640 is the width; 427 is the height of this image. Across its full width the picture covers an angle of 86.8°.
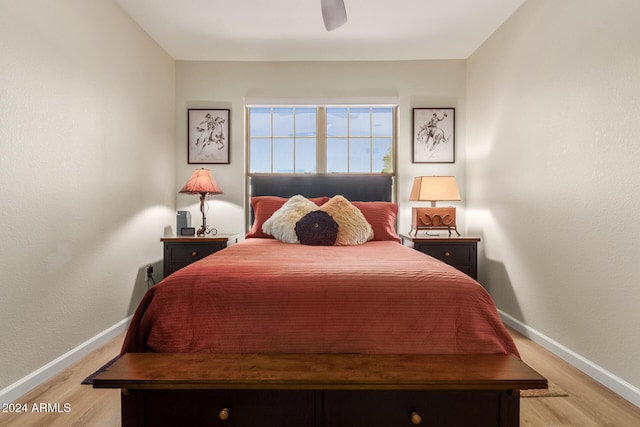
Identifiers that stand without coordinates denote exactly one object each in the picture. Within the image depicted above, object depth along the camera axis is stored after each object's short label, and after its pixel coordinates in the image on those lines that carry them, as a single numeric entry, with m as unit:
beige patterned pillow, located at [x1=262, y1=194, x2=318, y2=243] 2.69
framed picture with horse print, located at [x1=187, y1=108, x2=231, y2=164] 3.64
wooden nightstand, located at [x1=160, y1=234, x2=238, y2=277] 3.02
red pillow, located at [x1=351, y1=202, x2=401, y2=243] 2.90
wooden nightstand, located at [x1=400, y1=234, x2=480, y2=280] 3.02
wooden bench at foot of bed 1.24
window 3.70
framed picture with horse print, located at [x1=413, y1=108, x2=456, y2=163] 3.62
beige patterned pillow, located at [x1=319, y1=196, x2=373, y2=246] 2.65
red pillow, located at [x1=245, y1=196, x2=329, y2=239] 2.95
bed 1.20
